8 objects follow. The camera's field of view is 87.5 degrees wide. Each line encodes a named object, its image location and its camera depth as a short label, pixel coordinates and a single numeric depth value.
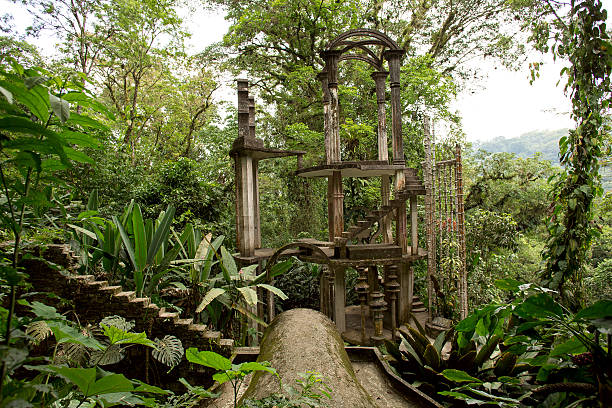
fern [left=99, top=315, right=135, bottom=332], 2.56
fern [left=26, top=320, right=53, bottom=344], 2.05
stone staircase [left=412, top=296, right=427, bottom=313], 7.00
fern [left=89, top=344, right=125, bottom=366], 2.72
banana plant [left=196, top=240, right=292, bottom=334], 4.17
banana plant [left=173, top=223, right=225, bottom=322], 4.29
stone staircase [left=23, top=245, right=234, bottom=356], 3.66
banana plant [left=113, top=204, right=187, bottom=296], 3.95
